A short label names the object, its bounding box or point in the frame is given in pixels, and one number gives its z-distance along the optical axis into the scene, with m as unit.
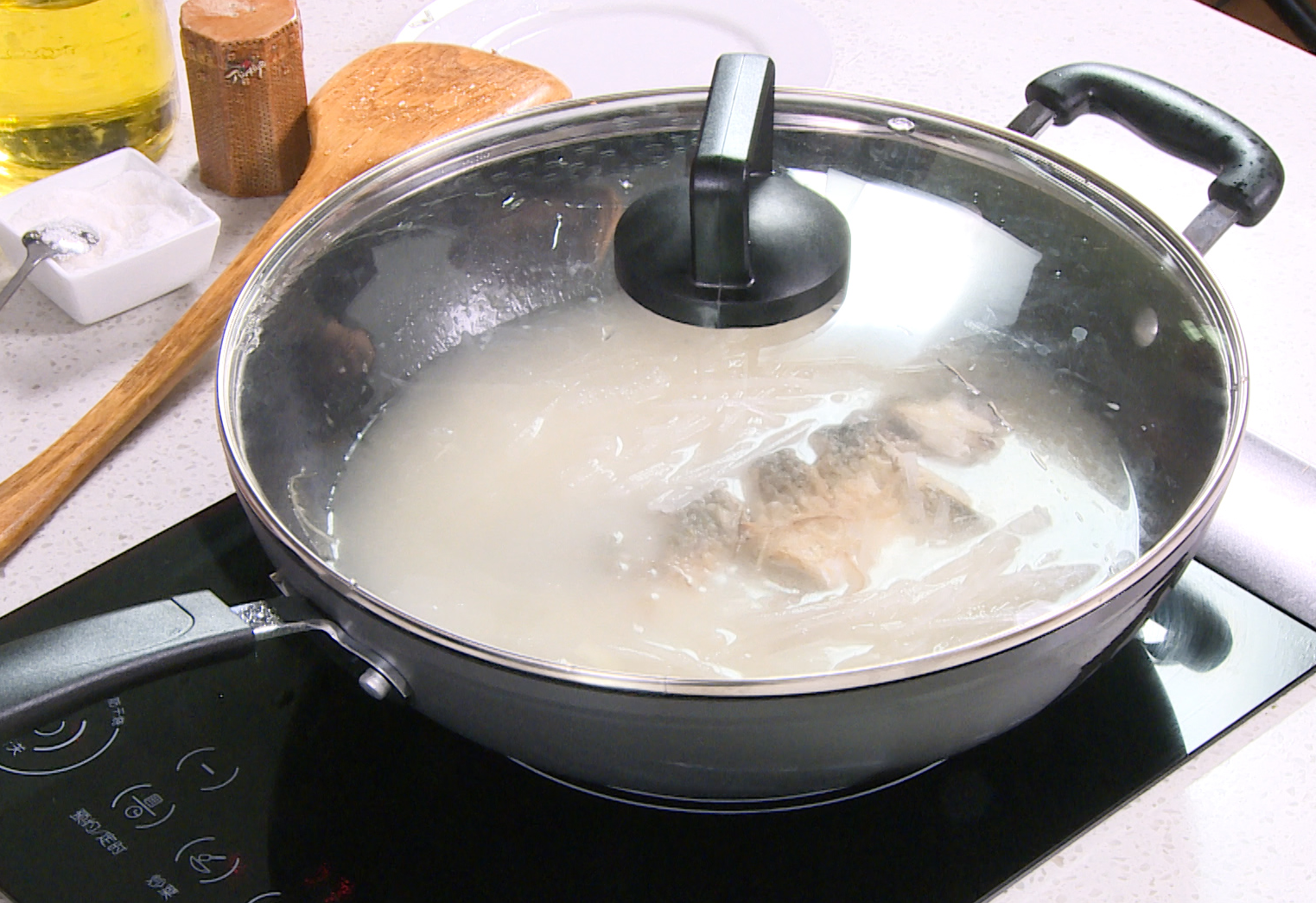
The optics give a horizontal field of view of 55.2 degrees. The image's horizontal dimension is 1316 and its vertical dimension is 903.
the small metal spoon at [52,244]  0.97
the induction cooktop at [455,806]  0.67
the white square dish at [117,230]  0.99
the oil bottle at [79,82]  1.01
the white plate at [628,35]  1.28
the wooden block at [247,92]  1.05
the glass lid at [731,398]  0.63
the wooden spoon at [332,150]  0.88
